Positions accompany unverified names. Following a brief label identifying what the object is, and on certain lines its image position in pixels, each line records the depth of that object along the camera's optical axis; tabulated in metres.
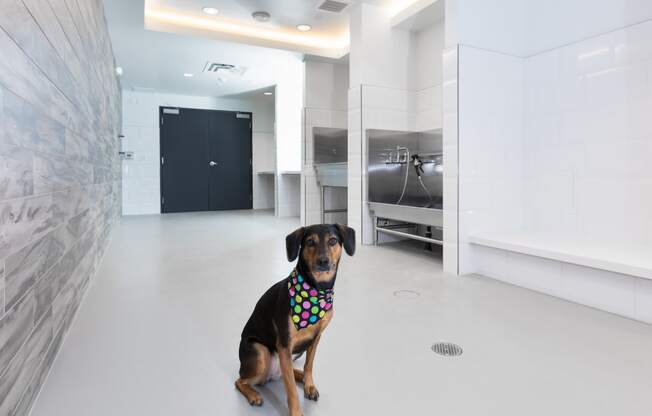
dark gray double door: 8.16
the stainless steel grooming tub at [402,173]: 4.29
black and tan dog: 1.17
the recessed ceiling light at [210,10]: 4.54
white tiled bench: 2.11
